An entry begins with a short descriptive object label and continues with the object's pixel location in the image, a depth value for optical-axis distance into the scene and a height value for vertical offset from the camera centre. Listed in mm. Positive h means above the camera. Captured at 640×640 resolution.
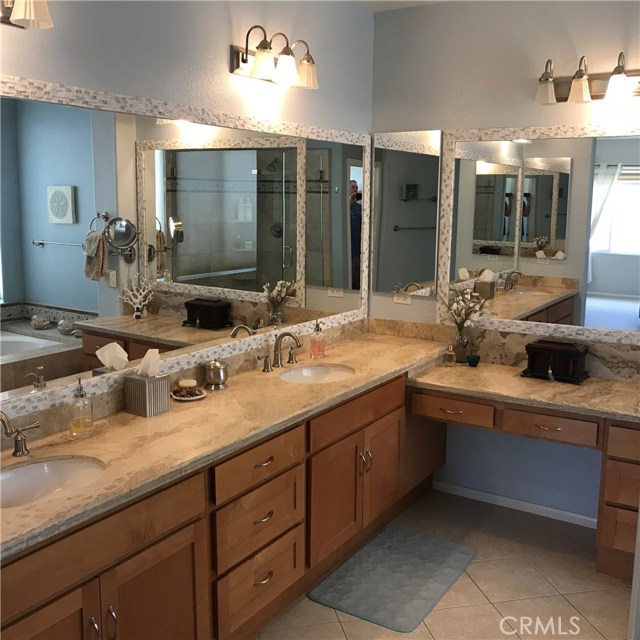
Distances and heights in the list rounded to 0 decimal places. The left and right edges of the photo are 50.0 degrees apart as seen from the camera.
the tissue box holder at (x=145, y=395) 2381 -623
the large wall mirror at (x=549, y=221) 3164 +2
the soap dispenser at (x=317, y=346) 3354 -623
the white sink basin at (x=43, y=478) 1906 -750
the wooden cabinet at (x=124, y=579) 1627 -946
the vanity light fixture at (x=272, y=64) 2814 +641
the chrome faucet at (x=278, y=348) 3191 -603
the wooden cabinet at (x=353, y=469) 2709 -1060
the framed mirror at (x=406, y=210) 3670 +50
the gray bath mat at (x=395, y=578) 2775 -1558
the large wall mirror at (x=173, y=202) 2117 +55
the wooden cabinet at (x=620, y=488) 2789 -1086
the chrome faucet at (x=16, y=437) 1986 -652
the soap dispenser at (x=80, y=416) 2176 -650
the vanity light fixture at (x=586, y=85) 2969 +606
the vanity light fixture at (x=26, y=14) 1873 +545
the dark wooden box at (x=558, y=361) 3168 -647
